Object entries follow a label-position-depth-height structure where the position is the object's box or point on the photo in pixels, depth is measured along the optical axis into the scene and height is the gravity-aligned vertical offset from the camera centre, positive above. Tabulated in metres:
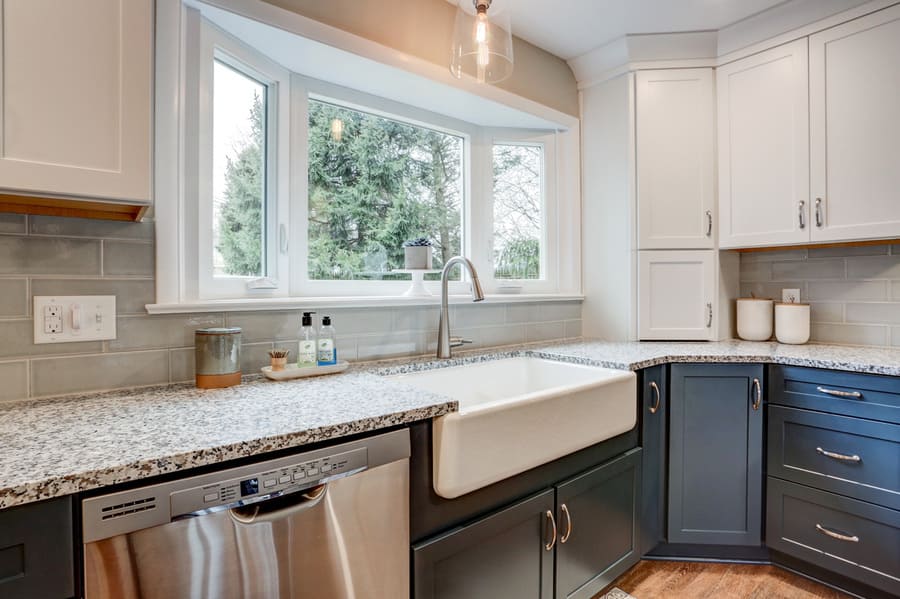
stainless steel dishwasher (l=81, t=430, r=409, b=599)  0.78 -0.43
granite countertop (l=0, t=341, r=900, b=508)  0.76 -0.26
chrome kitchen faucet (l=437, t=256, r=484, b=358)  1.86 -0.10
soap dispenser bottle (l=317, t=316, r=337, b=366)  1.56 -0.15
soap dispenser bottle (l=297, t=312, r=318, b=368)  1.51 -0.15
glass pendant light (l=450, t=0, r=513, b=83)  1.24 +0.70
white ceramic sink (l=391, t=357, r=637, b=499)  1.16 -0.35
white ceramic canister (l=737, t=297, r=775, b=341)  2.32 -0.10
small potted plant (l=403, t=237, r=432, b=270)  1.99 +0.19
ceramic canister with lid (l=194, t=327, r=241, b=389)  1.32 -0.16
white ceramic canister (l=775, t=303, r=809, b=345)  2.18 -0.11
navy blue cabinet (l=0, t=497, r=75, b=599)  0.70 -0.38
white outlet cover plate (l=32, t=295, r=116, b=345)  1.19 -0.04
